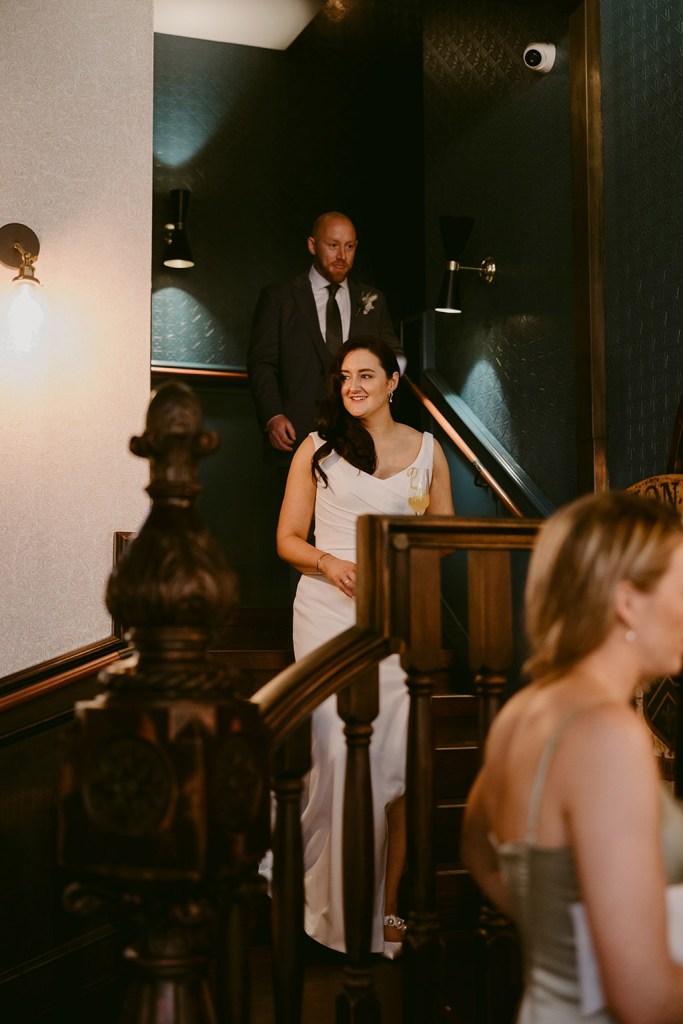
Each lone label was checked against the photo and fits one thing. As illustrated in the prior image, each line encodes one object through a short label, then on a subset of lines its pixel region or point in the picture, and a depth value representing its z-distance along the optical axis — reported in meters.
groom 5.40
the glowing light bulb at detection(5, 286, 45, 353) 3.91
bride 3.57
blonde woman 1.29
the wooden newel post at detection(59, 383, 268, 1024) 1.50
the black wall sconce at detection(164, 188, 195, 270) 6.99
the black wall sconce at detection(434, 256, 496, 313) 6.20
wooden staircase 3.31
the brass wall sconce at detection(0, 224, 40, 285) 3.83
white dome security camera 5.36
